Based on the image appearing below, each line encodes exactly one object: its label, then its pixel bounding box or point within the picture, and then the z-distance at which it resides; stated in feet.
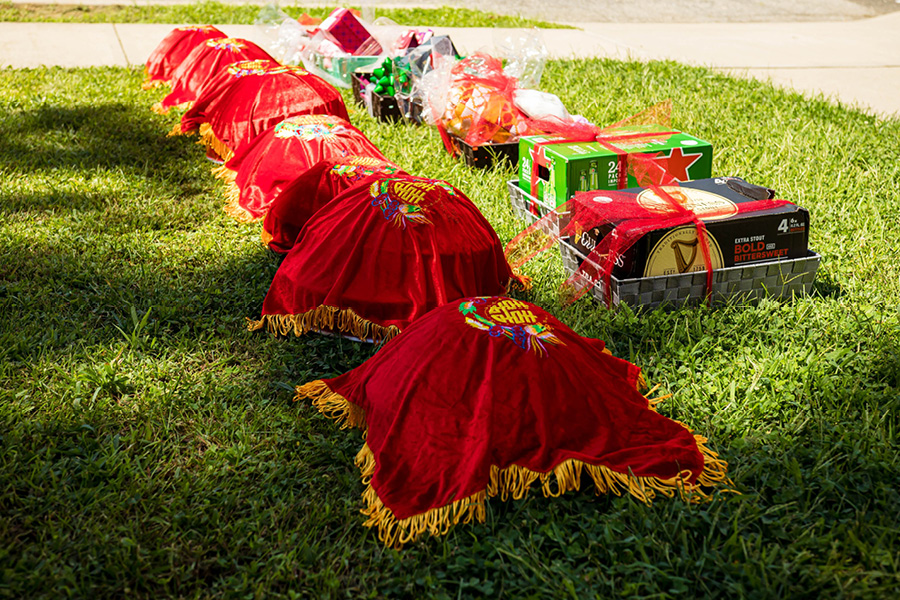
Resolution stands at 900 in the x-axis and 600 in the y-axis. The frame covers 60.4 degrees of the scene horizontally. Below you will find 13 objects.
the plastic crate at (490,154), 14.60
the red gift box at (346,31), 20.36
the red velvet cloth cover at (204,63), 18.57
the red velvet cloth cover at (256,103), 14.84
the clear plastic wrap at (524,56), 16.74
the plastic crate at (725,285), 9.61
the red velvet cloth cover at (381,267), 9.14
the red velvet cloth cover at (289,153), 12.37
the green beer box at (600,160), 11.39
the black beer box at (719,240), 9.46
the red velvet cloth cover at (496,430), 6.56
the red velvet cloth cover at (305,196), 11.01
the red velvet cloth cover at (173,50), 20.42
